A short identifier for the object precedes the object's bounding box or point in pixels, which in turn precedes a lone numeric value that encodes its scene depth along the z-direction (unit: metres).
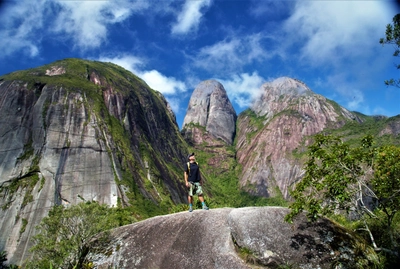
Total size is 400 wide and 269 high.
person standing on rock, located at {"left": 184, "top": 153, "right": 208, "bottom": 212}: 13.23
